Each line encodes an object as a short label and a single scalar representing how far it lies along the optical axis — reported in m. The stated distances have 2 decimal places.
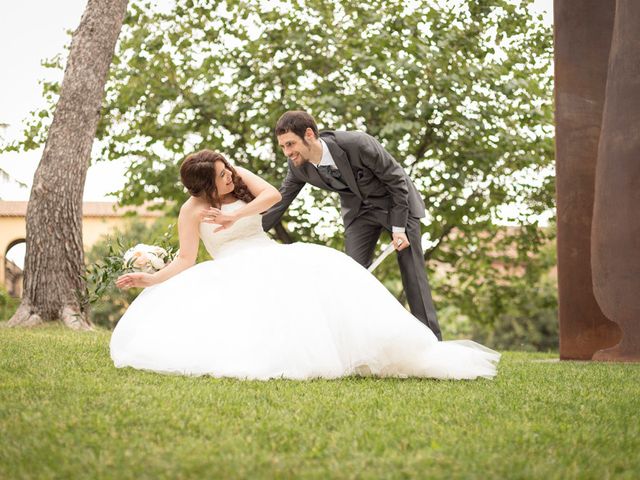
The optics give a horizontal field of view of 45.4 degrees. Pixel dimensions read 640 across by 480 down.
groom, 6.17
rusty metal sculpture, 7.29
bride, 4.85
